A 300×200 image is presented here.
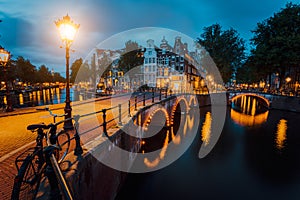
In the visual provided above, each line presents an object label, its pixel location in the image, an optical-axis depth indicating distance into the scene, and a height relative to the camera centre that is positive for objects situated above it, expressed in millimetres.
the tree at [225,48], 36188 +8591
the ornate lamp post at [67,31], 6332 +2043
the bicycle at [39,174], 1870 -1321
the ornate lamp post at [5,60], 9922 +1380
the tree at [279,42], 28531 +8067
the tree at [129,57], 35481 +6147
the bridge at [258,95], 32366 -1695
